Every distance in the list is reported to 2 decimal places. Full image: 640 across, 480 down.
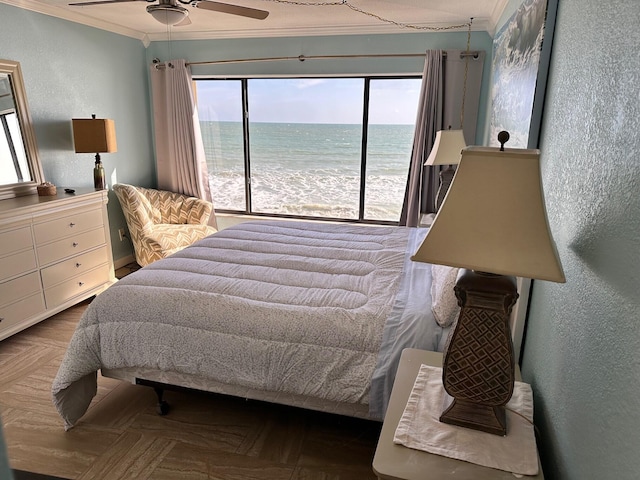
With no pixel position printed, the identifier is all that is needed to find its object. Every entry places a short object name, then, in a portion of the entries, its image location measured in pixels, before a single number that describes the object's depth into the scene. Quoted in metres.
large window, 4.57
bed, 1.83
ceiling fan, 2.42
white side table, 1.04
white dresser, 2.90
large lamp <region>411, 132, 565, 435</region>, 0.96
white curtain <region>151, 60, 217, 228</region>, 4.64
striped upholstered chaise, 4.12
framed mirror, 3.25
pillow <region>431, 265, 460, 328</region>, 1.80
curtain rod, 3.95
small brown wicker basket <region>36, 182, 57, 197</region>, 3.32
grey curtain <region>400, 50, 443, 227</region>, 3.97
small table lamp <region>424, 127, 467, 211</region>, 3.35
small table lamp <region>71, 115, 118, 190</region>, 3.71
